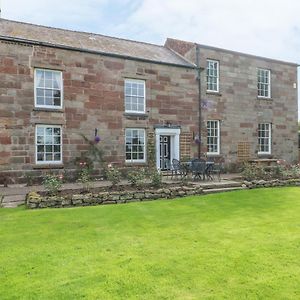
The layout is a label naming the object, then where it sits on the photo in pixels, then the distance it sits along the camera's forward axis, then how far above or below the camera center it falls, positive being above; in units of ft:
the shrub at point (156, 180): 43.06 -3.84
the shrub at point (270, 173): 52.06 -3.85
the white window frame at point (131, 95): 58.59 +9.16
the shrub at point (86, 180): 39.91 -3.92
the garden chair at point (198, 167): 51.11 -2.70
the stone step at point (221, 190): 43.50 -5.27
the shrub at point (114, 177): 42.04 -3.43
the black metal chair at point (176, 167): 53.55 -2.82
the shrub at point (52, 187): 37.42 -4.05
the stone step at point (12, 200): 35.20 -5.33
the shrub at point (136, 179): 43.01 -3.72
